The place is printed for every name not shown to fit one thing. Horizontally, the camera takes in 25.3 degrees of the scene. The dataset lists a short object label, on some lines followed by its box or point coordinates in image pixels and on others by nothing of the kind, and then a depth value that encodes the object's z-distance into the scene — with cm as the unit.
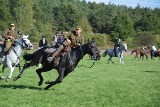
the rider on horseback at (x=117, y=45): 3735
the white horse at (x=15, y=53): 1761
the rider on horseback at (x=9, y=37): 1672
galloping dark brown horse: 1425
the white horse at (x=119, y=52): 3666
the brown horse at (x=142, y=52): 4722
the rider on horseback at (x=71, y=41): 1423
